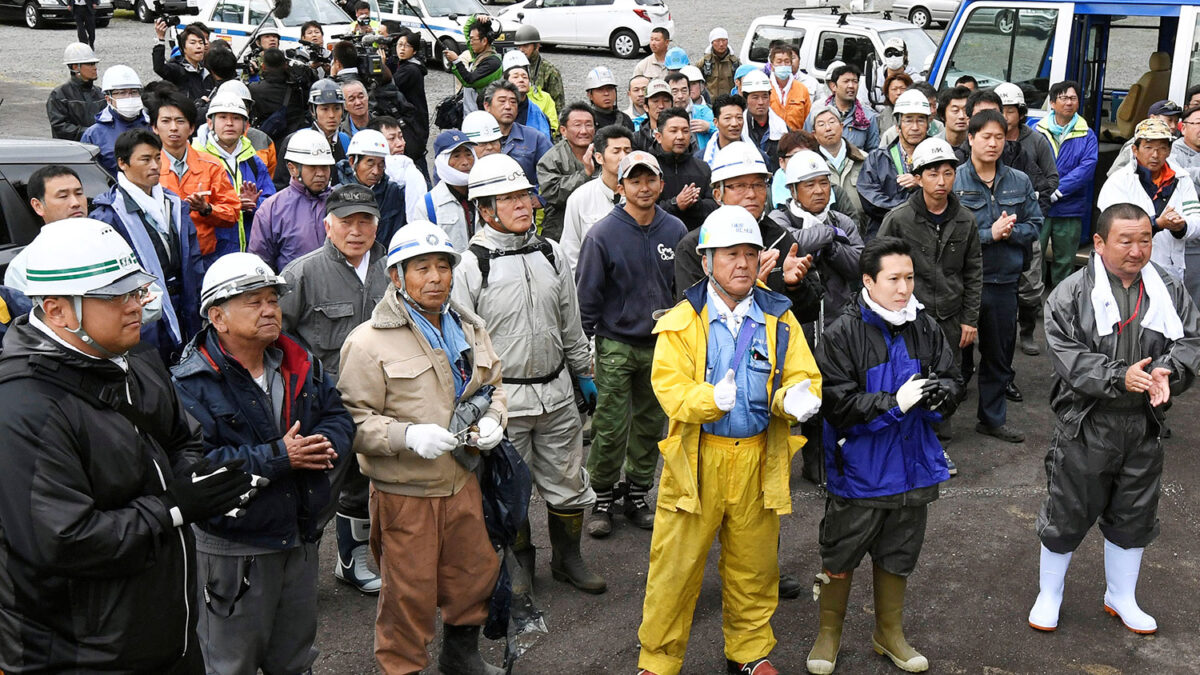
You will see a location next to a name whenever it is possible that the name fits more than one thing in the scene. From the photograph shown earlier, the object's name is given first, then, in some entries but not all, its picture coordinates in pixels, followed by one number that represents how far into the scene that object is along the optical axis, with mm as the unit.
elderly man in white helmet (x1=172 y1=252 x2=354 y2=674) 4039
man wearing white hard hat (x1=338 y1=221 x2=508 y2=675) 4484
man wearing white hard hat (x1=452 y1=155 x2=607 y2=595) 5266
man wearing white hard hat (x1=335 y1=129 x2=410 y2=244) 6891
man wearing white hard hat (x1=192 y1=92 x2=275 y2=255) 7727
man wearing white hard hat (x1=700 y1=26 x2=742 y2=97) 13148
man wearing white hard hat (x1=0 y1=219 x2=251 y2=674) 3166
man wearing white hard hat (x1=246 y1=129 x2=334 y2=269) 6328
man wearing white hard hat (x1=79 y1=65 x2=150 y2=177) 8758
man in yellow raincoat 4637
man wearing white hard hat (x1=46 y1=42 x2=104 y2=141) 10000
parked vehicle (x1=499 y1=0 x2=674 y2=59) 22828
